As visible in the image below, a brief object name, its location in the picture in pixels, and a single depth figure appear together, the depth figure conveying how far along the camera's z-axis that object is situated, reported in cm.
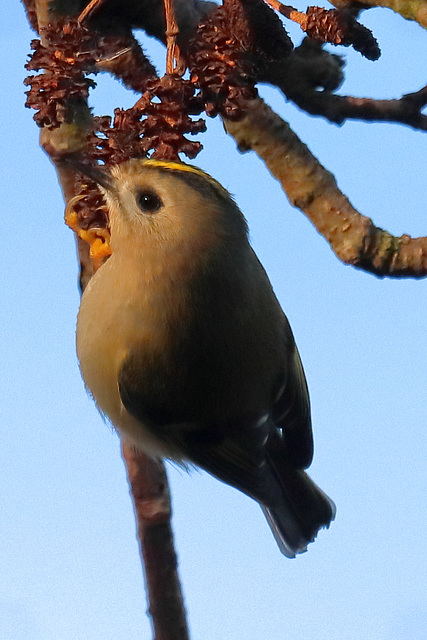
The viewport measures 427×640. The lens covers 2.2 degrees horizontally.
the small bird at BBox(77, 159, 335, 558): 189
